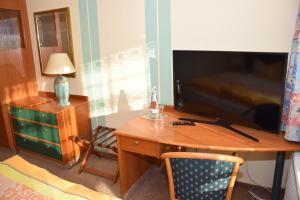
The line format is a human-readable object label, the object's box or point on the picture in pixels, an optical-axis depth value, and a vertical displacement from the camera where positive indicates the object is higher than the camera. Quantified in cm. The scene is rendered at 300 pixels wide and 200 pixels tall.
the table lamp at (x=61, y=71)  251 -21
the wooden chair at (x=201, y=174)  131 -76
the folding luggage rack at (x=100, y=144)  240 -100
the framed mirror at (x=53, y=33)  271 +23
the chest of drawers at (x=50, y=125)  254 -85
